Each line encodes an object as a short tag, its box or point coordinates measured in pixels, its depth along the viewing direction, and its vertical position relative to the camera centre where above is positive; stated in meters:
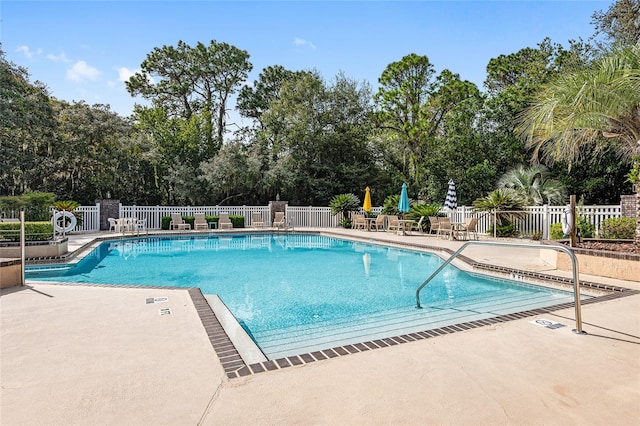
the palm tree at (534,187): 13.61 +0.87
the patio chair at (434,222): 13.30 -0.40
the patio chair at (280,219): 17.06 -0.33
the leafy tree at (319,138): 19.64 +3.87
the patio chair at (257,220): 17.11 -0.37
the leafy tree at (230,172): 18.28 +1.95
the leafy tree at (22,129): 13.56 +3.20
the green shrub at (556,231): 9.85 -0.57
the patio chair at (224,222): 16.51 -0.43
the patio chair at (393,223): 14.61 -0.47
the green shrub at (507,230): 12.40 -0.65
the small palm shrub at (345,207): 17.38 +0.20
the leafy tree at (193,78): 23.03 +8.31
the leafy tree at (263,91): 24.27 +7.77
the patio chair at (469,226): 11.74 -0.51
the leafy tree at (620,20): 14.32 +7.40
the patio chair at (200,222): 15.98 -0.41
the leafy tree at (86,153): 16.52 +2.69
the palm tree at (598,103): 5.90 +1.71
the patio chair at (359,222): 16.01 -0.46
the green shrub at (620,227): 8.46 -0.42
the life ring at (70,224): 9.89 -0.28
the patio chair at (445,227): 12.21 -0.55
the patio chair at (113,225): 14.22 -0.45
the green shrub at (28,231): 8.26 -0.38
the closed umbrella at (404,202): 14.55 +0.34
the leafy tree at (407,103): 19.97 +5.79
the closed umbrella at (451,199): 13.72 +0.41
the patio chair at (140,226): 14.08 -0.49
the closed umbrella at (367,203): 16.20 +0.35
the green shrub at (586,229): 10.05 -0.52
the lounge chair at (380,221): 15.51 -0.41
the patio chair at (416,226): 14.18 -0.60
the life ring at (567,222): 6.95 -0.25
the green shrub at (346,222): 17.27 -0.49
